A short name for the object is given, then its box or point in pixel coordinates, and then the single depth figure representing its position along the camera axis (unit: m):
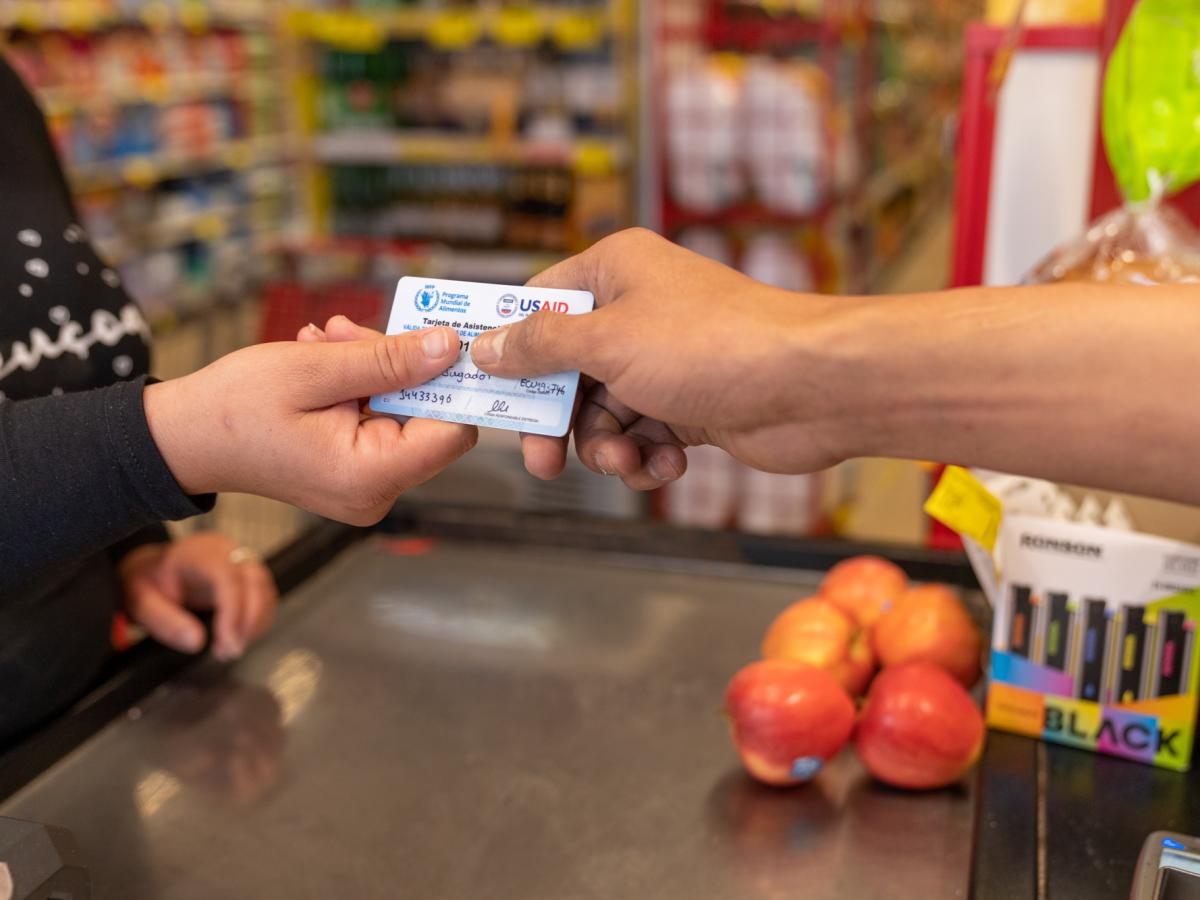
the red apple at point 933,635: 1.20
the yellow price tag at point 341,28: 4.28
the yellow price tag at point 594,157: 4.08
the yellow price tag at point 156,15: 6.04
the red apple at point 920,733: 1.07
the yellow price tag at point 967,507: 1.14
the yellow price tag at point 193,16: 6.34
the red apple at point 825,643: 1.18
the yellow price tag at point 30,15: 5.33
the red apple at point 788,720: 1.07
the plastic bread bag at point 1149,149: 1.36
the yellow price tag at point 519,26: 4.05
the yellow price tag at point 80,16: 5.56
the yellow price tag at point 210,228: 6.68
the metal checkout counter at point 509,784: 1.00
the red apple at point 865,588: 1.29
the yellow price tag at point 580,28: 3.96
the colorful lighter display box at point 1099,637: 1.08
